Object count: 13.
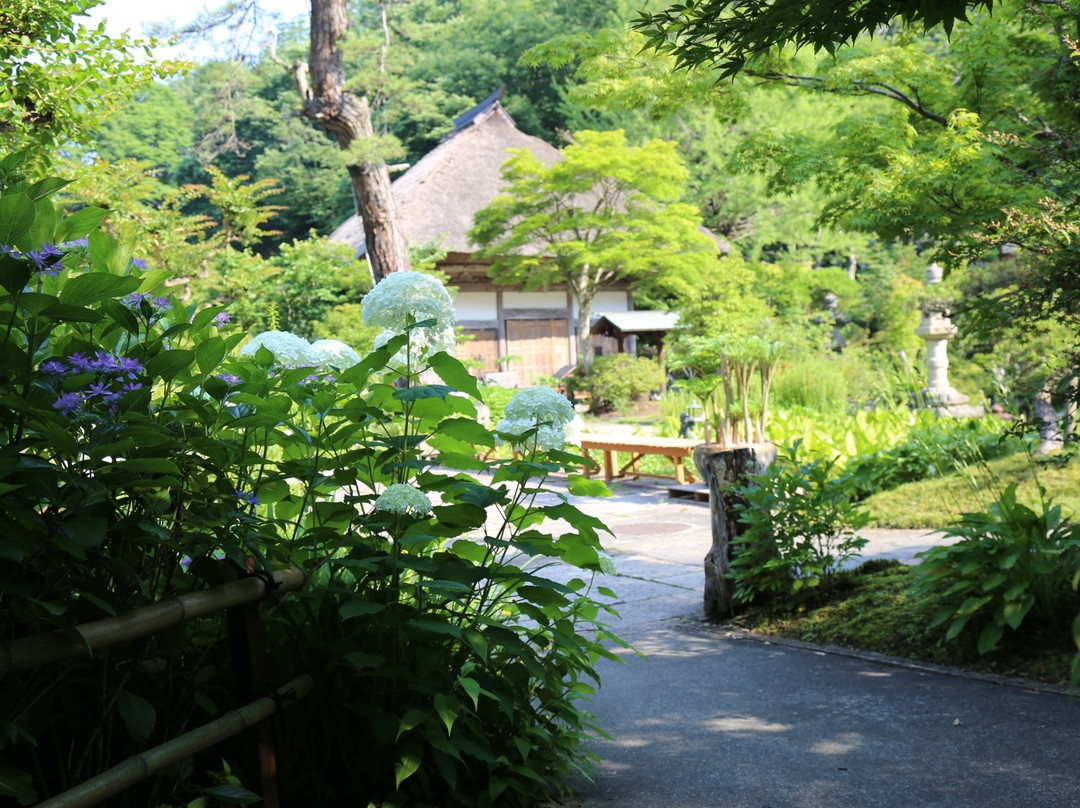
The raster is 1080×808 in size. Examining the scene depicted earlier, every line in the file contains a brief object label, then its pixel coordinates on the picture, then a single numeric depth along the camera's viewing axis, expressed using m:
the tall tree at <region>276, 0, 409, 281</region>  11.27
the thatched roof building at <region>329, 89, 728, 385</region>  21.53
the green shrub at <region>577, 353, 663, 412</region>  18.94
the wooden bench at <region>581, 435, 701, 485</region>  10.24
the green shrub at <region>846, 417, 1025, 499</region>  8.32
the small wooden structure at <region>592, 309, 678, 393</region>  23.11
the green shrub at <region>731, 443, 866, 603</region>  4.74
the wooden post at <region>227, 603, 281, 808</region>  1.97
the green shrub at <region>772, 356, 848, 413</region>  13.60
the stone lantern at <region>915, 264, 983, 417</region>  13.47
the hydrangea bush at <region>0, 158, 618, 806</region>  1.55
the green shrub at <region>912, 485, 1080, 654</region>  3.85
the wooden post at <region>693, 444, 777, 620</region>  5.03
